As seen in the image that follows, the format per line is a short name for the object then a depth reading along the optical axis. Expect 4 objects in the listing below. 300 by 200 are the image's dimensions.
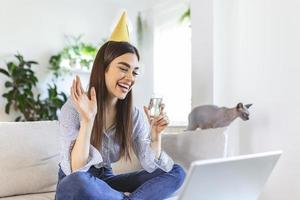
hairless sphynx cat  1.69
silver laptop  0.74
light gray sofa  1.46
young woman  1.13
